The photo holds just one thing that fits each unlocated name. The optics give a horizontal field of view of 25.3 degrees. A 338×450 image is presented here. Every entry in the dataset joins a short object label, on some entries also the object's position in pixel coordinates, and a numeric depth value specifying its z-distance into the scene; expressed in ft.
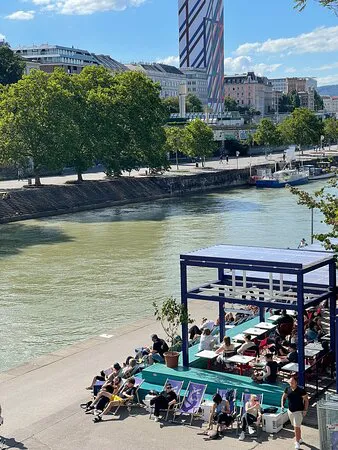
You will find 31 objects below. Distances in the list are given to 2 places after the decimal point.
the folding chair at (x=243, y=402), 42.20
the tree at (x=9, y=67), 327.67
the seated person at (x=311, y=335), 52.19
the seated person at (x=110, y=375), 48.57
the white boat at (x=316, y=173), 302.25
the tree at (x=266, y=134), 390.01
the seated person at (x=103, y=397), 46.01
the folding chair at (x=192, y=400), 44.04
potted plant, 49.62
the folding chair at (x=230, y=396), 43.11
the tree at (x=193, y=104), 551.92
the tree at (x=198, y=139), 300.61
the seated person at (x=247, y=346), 50.44
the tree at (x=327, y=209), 42.55
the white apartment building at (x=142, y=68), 638.53
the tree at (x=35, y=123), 190.90
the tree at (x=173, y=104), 505.66
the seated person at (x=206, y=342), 52.03
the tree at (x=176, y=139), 301.39
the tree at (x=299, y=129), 402.52
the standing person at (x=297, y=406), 39.32
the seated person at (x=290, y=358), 48.19
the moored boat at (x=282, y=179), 269.85
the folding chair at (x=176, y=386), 45.62
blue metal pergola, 46.14
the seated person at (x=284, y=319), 55.77
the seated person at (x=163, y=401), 44.34
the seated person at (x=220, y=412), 41.91
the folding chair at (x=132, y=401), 46.21
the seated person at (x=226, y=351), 49.34
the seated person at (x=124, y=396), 45.75
